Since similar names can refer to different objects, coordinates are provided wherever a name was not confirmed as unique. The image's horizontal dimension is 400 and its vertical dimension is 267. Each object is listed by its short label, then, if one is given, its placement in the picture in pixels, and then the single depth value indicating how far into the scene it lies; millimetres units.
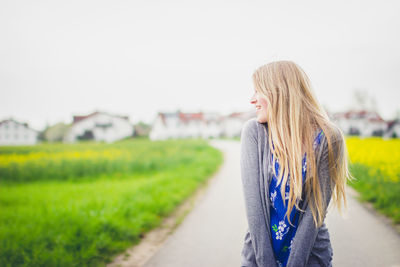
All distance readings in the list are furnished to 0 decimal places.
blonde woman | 1351
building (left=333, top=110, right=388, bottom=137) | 50125
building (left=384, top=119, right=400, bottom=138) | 41269
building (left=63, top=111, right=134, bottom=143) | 38250
